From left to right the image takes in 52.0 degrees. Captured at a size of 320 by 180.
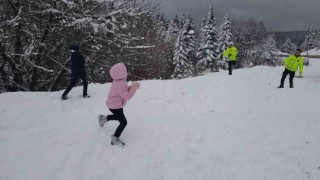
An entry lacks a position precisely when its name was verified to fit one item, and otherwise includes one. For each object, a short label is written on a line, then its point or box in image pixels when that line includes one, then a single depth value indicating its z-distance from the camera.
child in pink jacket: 6.95
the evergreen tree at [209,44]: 57.44
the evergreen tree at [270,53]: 79.69
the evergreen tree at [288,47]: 110.66
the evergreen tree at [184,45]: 52.62
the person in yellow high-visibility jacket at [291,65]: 15.65
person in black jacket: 10.83
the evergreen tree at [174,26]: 72.62
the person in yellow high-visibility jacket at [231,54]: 19.28
